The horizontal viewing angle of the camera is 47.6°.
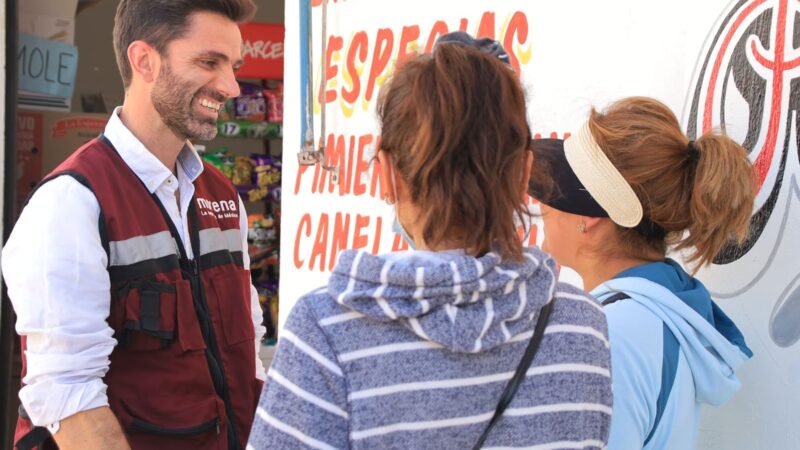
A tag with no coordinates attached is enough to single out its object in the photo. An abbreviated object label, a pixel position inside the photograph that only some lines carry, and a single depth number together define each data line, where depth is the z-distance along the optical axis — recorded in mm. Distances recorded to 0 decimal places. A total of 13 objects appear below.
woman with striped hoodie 1104
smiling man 1793
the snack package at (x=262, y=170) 5734
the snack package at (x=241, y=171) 5730
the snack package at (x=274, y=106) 5781
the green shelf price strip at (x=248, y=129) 5691
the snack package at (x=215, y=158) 5660
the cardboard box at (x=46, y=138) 5371
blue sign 4930
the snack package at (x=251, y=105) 5730
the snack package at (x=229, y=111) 5688
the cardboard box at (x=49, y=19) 4922
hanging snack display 5707
